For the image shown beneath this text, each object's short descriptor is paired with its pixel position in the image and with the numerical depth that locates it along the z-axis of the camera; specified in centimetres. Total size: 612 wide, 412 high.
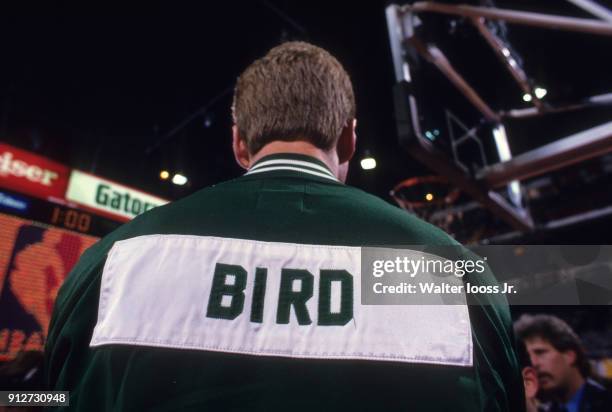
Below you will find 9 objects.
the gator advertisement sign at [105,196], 422
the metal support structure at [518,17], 324
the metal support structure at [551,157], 320
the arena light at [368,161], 774
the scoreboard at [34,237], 307
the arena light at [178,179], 772
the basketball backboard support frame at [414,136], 327
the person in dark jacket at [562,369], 314
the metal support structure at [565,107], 383
